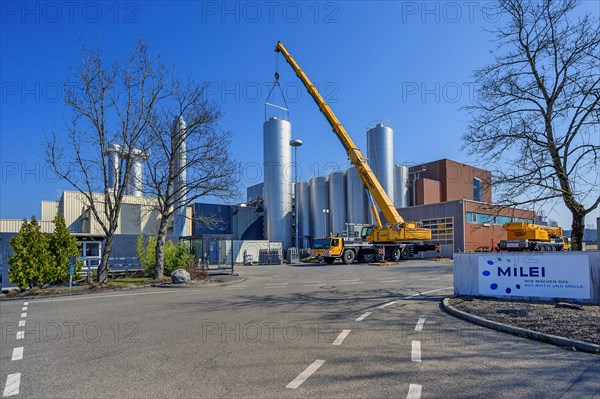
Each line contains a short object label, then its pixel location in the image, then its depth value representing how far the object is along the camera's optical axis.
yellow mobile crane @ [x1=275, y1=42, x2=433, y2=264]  32.62
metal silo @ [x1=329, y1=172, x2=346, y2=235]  48.66
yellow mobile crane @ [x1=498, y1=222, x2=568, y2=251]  31.91
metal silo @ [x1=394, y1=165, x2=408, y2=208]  48.09
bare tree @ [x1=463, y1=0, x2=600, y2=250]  12.81
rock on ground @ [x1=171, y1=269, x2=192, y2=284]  19.36
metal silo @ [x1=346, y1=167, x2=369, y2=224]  46.41
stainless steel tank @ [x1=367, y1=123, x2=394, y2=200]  45.72
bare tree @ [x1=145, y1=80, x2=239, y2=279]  21.28
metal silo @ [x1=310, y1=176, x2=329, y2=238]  49.97
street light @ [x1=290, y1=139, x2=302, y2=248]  43.38
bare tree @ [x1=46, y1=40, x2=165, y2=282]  20.02
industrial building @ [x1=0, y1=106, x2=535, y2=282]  41.62
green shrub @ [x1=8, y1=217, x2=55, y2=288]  17.38
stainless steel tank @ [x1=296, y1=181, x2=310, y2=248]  50.31
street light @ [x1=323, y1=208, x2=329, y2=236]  47.80
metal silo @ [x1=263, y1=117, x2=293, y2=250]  47.50
